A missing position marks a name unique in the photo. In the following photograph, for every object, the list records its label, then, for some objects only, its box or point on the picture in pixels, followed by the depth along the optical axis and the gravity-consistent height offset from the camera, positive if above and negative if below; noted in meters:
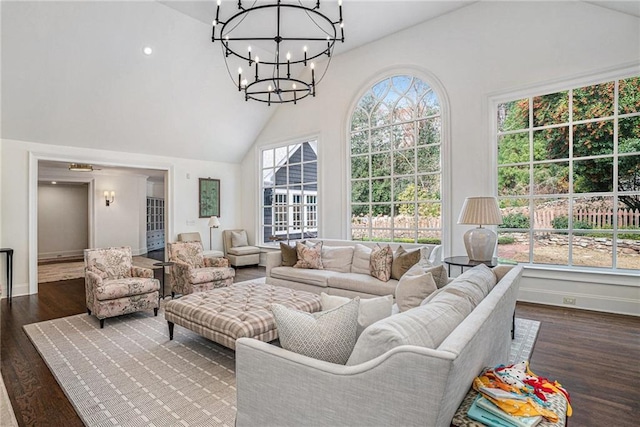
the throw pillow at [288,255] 4.96 -0.64
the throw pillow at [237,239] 7.79 -0.62
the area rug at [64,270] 6.54 -1.27
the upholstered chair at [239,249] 7.39 -0.83
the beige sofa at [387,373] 1.04 -0.60
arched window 5.25 +0.85
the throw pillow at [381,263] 4.03 -0.62
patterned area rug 2.11 -1.26
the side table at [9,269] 4.93 -0.85
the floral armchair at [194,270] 4.62 -0.83
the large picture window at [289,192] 7.00 +0.46
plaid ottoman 2.68 -0.87
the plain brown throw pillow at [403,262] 3.92 -0.58
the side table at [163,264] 4.61 -0.72
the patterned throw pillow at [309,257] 4.76 -0.64
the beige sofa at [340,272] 4.00 -0.82
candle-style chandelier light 4.79 +2.84
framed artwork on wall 7.53 +0.36
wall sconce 9.05 +0.42
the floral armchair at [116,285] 3.69 -0.84
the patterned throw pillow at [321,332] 1.44 -0.53
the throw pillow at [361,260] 4.44 -0.64
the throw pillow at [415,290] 2.34 -0.56
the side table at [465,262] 3.67 -0.56
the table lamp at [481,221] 3.76 -0.10
